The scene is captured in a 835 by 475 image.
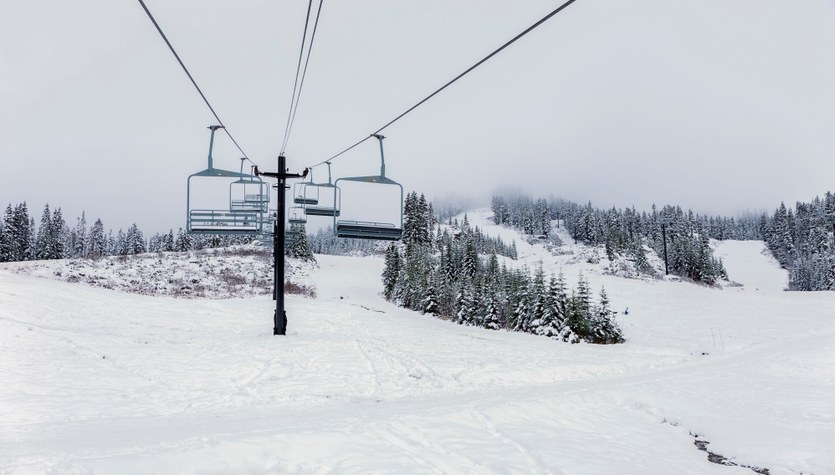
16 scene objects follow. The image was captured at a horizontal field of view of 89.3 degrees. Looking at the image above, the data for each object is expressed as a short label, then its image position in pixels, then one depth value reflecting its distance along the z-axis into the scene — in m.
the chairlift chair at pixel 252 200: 16.54
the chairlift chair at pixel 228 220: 16.39
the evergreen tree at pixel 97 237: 113.56
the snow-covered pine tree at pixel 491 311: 37.67
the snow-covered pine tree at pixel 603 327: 29.36
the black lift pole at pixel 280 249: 18.08
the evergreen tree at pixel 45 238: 85.88
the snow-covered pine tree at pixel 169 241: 116.31
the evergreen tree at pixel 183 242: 106.62
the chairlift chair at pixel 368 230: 14.91
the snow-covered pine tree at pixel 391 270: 62.81
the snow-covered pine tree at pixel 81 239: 116.75
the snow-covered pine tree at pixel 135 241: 110.17
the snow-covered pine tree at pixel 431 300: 46.91
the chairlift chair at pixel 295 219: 19.89
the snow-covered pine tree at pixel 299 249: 78.88
